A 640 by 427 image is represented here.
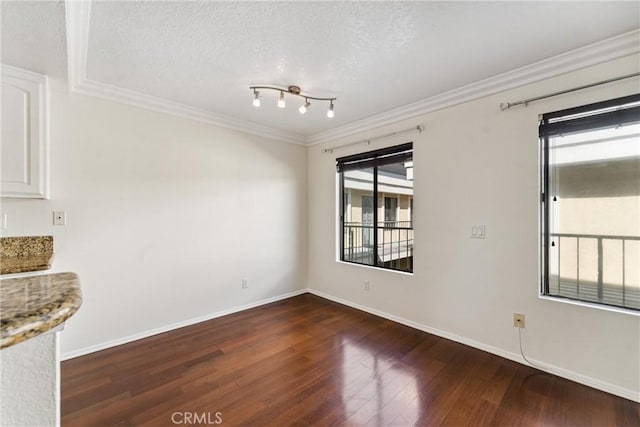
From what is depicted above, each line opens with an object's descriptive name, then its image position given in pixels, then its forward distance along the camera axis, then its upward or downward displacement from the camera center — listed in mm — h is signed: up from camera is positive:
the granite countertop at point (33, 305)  451 -173
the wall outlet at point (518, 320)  2352 -918
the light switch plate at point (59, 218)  2379 -46
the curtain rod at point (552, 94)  1938 +944
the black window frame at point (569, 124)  1953 +669
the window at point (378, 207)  3398 +73
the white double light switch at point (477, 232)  2578 -177
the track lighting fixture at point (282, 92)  2602 +1168
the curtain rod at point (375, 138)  3020 +935
